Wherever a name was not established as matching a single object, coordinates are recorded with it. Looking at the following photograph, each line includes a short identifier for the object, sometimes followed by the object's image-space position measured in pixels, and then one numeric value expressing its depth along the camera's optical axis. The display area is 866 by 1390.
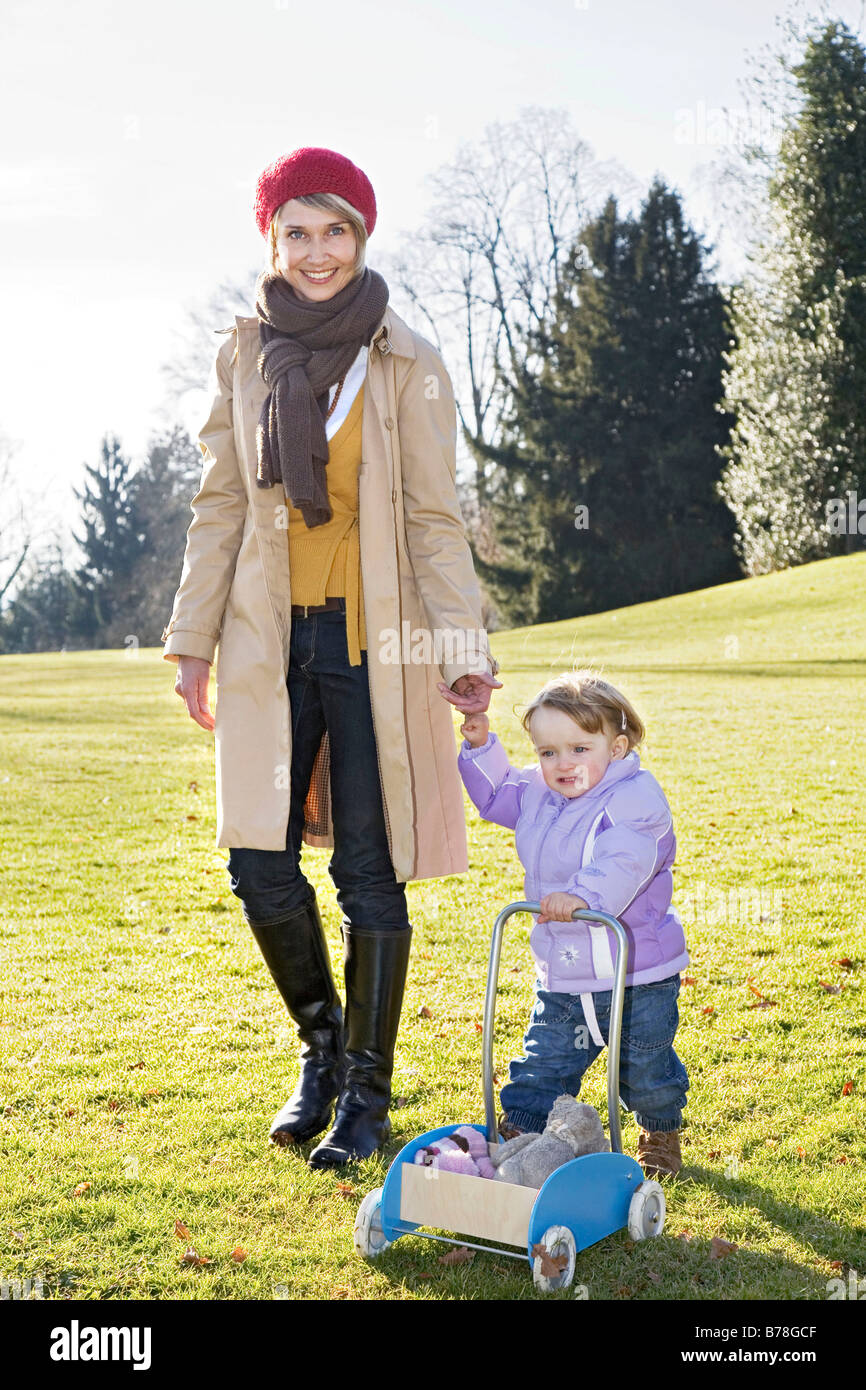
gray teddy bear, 2.85
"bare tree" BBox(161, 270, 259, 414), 37.56
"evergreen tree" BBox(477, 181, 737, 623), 32.75
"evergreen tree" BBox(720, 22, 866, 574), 26.47
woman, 3.41
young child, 3.15
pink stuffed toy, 2.90
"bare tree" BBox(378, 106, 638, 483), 36.75
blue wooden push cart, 2.70
